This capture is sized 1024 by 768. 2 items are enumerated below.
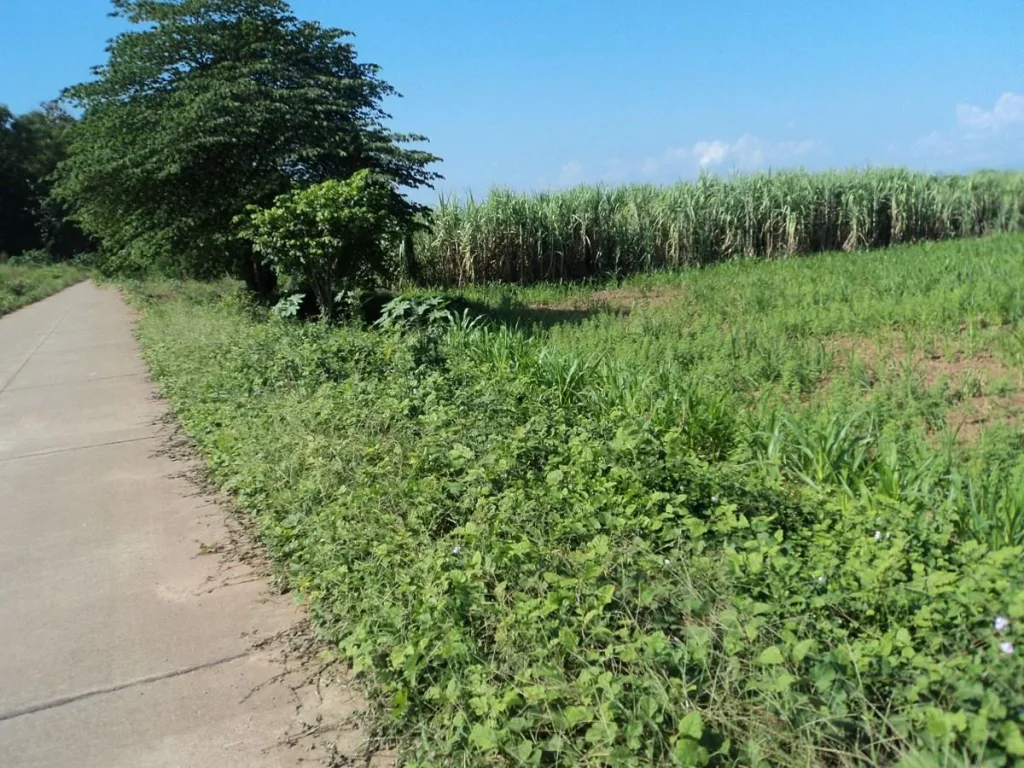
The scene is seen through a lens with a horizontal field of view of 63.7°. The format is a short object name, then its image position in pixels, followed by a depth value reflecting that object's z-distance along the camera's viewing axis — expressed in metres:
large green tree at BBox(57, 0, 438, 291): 12.77
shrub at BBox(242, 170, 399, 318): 10.51
